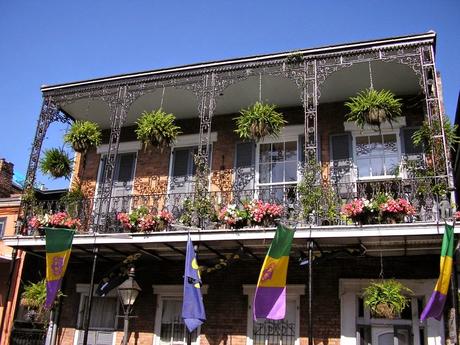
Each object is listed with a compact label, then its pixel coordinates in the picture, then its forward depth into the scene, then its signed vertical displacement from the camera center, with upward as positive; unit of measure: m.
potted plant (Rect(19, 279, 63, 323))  10.95 +0.84
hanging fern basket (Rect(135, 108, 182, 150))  10.91 +4.33
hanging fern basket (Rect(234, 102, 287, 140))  10.27 +4.31
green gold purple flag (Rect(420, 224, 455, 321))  7.97 +1.14
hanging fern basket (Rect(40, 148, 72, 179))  12.27 +4.01
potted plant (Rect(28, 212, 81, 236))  10.77 +2.36
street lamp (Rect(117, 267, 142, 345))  10.09 +0.99
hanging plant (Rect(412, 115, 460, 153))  9.10 +3.82
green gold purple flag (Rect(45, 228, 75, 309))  9.80 +1.53
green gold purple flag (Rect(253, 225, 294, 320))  8.29 +1.08
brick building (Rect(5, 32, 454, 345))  9.50 +3.23
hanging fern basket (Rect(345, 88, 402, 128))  9.66 +4.42
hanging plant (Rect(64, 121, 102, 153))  11.80 +4.46
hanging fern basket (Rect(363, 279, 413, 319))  8.62 +0.94
